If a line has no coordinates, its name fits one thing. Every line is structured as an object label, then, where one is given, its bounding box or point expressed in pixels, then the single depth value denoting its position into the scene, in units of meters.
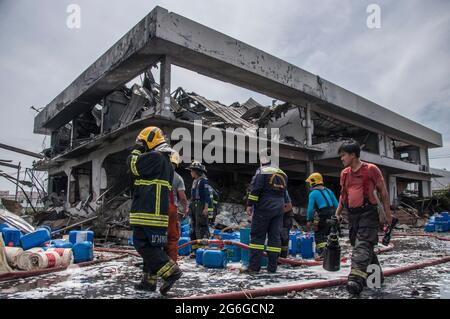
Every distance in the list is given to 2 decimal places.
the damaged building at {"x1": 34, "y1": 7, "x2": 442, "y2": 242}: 9.26
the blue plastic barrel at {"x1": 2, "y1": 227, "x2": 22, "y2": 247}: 4.69
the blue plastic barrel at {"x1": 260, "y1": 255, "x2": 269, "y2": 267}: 4.71
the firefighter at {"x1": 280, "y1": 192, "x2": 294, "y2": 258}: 5.32
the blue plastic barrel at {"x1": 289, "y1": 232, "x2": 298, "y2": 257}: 5.89
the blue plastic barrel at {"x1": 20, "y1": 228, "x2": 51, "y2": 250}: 4.65
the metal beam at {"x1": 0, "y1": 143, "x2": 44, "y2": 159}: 16.23
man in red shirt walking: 3.14
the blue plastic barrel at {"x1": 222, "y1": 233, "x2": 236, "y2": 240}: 5.90
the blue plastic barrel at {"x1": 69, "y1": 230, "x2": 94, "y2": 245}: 5.34
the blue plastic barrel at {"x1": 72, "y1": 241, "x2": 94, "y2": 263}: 4.84
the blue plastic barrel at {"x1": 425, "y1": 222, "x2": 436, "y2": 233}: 11.72
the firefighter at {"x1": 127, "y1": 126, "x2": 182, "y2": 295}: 3.01
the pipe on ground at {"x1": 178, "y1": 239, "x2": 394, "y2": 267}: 4.67
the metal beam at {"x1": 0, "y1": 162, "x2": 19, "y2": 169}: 14.74
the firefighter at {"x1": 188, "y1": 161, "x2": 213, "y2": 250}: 5.90
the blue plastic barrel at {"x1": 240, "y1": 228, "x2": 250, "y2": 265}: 4.67
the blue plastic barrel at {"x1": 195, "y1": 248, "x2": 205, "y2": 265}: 4.75
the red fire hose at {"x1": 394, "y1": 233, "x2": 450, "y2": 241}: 8.91
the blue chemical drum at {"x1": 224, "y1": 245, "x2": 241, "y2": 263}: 5.08
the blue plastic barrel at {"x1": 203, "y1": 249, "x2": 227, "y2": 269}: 4.55
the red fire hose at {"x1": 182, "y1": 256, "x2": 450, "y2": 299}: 2.77
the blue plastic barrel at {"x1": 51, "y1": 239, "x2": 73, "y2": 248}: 5.03
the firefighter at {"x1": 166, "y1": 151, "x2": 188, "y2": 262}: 3.76
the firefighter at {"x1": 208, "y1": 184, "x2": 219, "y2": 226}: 5.95
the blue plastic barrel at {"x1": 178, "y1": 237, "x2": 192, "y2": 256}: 5.85
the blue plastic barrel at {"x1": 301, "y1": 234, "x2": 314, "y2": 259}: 5.63
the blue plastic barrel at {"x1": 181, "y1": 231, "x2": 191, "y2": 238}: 7.07
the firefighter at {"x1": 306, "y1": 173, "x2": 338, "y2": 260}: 5.55
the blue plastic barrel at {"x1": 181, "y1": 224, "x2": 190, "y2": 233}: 7.39
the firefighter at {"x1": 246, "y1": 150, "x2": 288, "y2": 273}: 4.30
